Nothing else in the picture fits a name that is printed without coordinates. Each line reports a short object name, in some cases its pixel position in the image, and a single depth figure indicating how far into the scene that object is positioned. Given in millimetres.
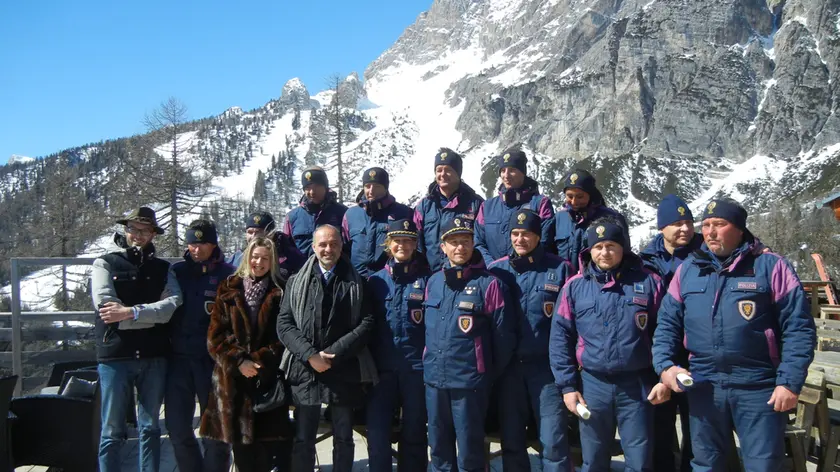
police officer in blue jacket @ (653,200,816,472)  3203
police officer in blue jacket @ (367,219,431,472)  4008
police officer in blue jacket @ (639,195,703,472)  4004
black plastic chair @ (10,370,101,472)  4203
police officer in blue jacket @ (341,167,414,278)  5180
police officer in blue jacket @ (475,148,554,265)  4738
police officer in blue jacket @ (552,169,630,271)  4465
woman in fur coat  3918
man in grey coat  3836
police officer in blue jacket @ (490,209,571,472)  3783
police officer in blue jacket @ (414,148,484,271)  5016
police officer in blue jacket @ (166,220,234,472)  4133
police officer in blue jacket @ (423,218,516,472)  3752
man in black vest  4012
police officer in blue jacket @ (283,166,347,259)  5457
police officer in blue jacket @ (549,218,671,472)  3514
